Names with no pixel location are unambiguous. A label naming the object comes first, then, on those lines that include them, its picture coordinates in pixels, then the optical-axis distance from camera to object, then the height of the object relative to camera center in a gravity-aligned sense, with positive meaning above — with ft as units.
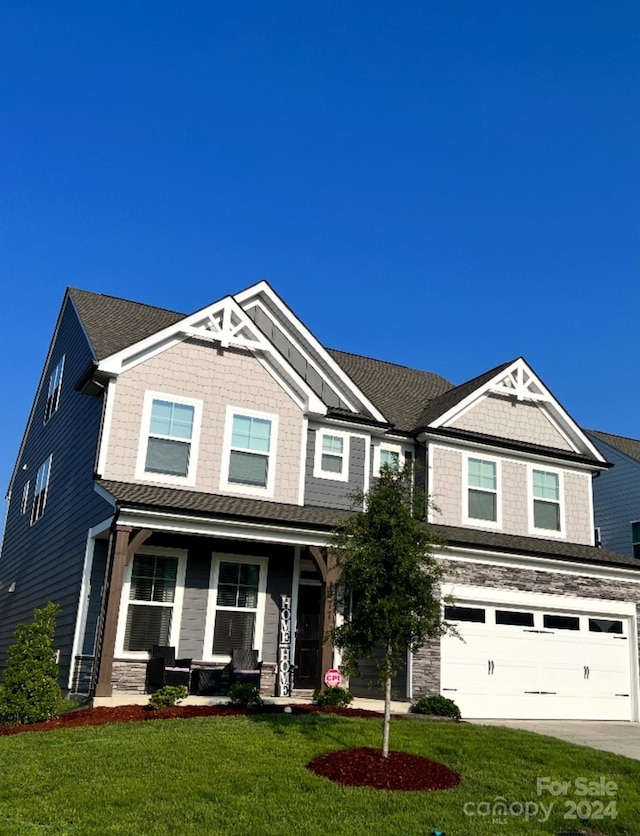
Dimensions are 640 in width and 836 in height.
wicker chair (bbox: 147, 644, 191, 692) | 44.42 -1.29
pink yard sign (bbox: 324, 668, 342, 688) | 45.93 -1.34
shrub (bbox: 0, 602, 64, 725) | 38.81 -2.04
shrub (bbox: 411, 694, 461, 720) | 47.09 -2.71
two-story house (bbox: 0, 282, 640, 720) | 49.03 +9.33
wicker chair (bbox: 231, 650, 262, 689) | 47.09 -0.91
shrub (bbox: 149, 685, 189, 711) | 39.42 -2.49
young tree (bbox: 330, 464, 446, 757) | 31.04 +2.89
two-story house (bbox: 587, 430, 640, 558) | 89.66 +18.94
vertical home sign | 50.28 -0.05
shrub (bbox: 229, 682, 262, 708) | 41.73 -2.32
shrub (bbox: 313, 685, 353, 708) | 44.27 -2.31
